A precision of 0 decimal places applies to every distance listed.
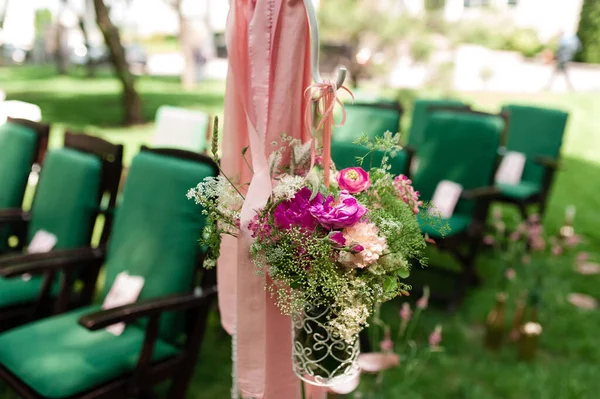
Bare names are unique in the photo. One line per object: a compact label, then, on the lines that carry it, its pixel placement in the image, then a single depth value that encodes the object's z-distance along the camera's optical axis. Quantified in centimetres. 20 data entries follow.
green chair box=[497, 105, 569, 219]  430
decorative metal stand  137
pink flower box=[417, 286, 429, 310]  195
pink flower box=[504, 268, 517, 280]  283
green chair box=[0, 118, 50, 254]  295
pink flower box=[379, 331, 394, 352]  191
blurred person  1181
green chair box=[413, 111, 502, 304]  342
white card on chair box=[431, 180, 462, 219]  316
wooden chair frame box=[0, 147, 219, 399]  182
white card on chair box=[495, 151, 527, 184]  416
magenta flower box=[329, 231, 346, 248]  120
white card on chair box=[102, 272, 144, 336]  212
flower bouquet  120
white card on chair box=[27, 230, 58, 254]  259
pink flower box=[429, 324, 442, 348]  194
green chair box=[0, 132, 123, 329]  239
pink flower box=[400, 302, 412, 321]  196
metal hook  133
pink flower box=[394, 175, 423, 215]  142
